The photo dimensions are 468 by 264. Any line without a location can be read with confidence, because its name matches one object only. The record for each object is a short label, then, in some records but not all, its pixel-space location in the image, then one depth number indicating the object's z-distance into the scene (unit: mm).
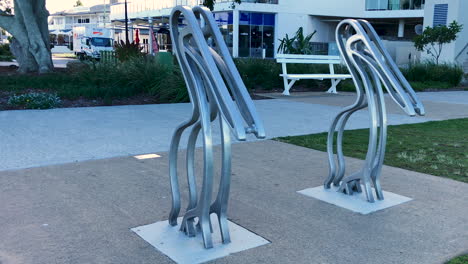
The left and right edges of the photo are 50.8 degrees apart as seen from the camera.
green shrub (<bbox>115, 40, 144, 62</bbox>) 14459
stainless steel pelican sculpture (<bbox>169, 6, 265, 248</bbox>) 3105
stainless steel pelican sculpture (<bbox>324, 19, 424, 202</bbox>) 4332
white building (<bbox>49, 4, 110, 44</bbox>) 75200
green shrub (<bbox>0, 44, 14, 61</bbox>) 33406
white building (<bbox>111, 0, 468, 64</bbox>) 38000
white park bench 13695
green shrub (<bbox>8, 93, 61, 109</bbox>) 10242
